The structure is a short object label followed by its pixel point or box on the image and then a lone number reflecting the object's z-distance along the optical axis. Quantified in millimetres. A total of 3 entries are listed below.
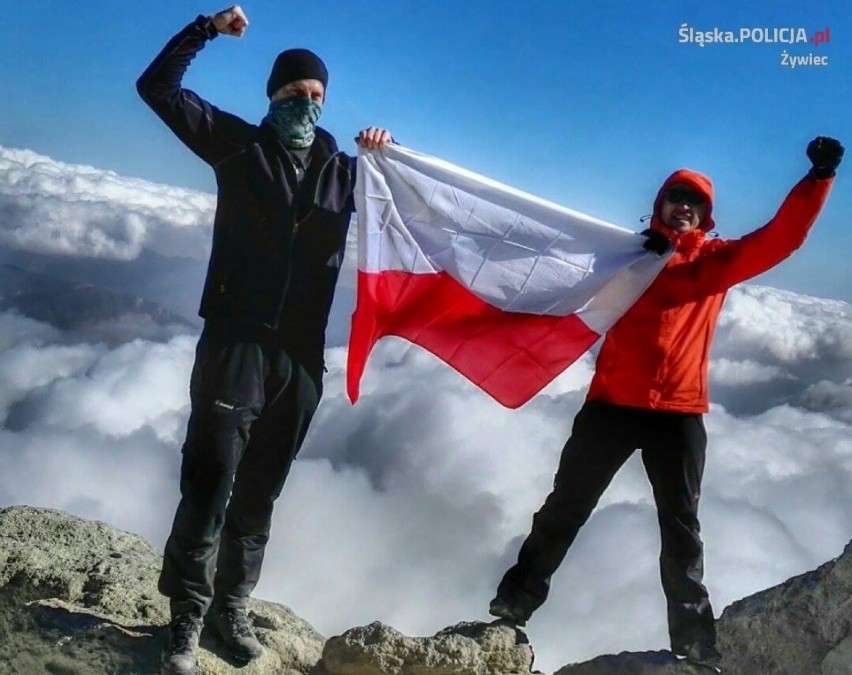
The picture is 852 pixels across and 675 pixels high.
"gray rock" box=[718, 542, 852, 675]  7070
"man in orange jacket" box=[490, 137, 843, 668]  6598
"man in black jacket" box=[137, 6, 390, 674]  6027
